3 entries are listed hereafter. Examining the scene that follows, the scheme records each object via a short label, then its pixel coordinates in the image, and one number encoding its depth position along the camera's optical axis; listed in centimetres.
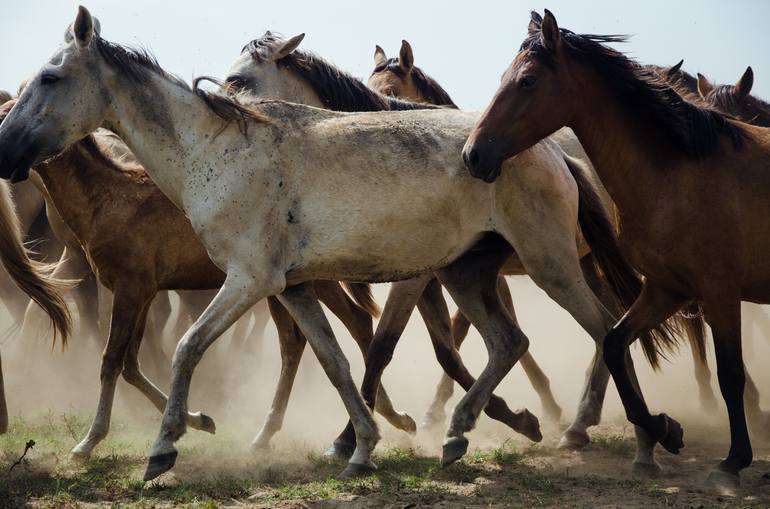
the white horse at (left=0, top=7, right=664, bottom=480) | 1219
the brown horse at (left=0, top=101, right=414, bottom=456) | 1527
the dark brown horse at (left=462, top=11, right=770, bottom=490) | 1180
